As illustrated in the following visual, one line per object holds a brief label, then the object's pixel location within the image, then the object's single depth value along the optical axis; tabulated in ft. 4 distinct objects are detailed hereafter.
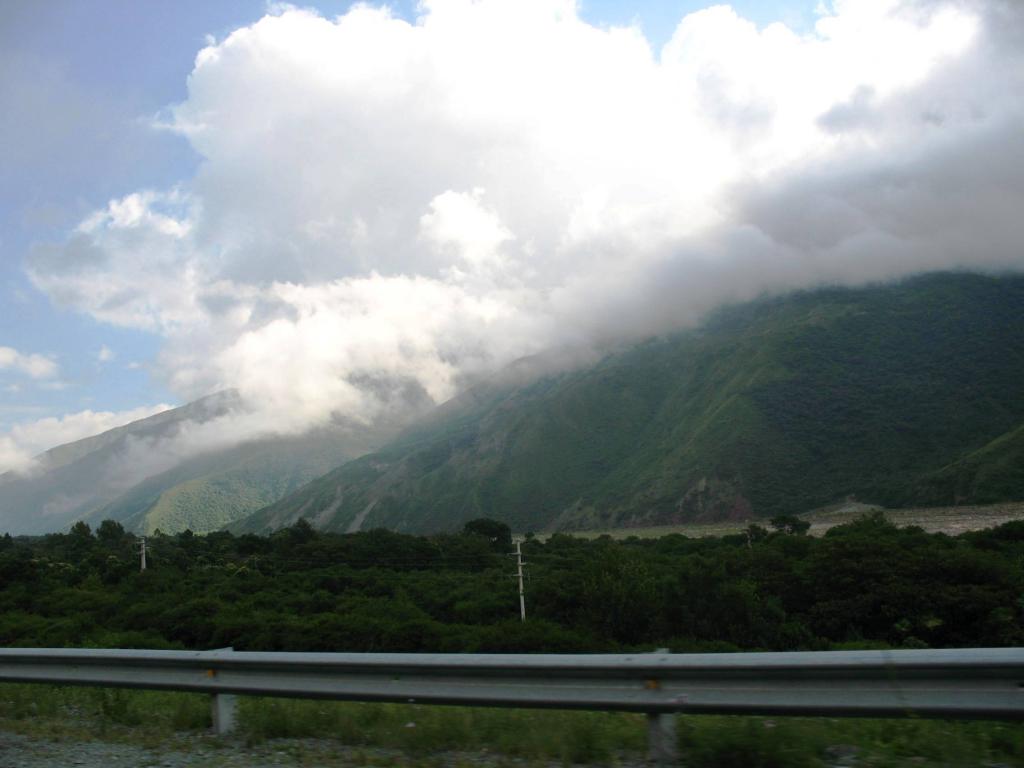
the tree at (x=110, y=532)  307.41
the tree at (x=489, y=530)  336.49
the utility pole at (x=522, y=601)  151.75
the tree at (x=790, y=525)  294.25
